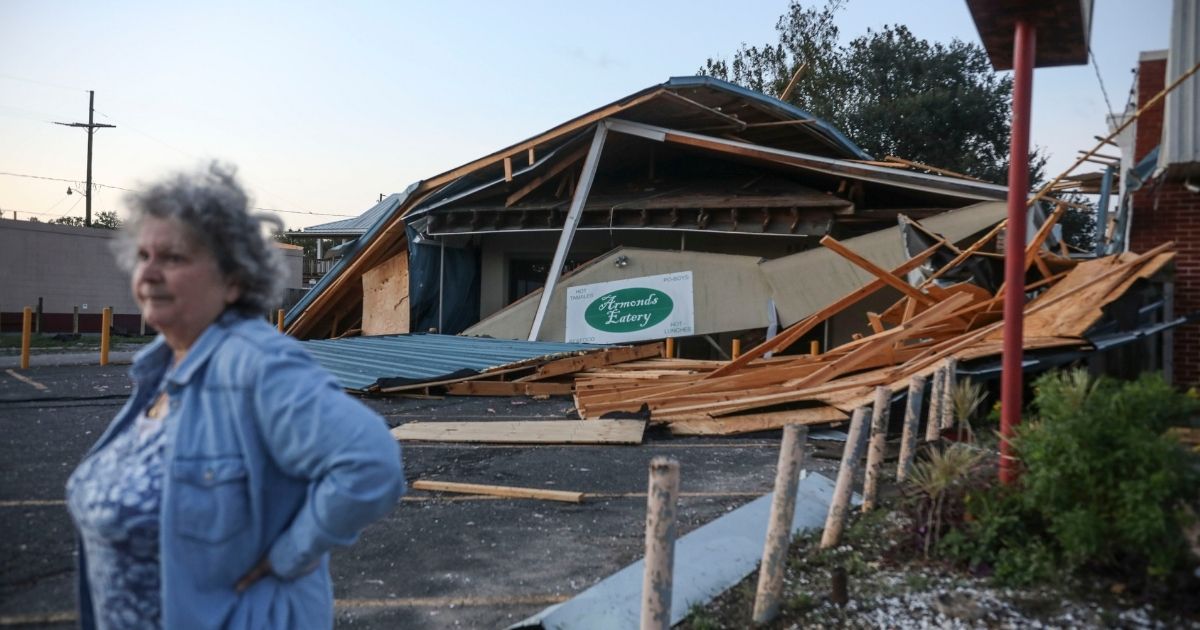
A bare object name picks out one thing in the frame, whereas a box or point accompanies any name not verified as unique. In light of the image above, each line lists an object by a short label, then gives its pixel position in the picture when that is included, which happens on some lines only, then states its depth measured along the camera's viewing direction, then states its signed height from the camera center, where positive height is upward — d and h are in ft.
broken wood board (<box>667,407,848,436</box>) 28.91 -3.80
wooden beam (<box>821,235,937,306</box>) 32.24 +1.35
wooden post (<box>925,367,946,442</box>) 21.04 -2.38
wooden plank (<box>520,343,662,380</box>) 41.11 -2.59
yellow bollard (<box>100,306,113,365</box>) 53.16 -2.36
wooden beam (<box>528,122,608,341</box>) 54.19 +5.05
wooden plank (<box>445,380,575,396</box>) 39.99 -3.78
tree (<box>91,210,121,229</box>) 179.89 +15.13
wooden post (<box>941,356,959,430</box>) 20.99 -1.84
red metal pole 14.44 +1.25
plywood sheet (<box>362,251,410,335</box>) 63.67 +0.13
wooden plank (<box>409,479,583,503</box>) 21.77 -4.66
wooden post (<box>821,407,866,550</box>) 15.48 -3.01
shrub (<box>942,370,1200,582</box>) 11.13 -2.17
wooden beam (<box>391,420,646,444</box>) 29.04 -4.24
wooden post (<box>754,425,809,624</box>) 12.90 -3.20
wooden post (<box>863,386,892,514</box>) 17.27 -2.71
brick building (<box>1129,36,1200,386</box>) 35.91 +3.85
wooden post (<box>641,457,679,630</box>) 10.62 -2.83
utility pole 147.36 +28.04
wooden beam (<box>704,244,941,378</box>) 34.37 -0.68
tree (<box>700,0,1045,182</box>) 133.59 +35.00
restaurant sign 51.70 -0.21
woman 6.45 -1.22
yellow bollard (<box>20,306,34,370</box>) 50.24 -2.49
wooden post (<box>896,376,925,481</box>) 18.10 -2.32
